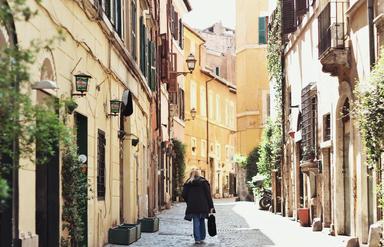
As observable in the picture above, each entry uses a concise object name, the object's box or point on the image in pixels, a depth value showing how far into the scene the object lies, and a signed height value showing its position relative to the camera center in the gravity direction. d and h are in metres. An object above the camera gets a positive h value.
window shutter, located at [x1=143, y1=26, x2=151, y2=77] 23.63 +3.83
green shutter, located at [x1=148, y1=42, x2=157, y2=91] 25.77 +3.88
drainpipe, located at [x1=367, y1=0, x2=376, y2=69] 13.20 +2.43
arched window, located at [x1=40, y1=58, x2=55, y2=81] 9.48 +1.38
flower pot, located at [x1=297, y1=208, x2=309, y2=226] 20.48 -0.89
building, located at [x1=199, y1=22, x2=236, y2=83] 64.72 +11.06
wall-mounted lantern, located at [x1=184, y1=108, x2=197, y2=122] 46.50 +4.13
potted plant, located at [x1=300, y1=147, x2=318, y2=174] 19.44 +0.51
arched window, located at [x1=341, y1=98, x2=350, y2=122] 16.33 +1.50
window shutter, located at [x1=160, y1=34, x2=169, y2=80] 31.62 +4.99
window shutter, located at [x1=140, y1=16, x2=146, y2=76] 22.69 +3.96
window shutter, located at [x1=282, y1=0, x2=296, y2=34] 23.08 +4.84
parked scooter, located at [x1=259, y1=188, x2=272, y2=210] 31.39 -0.66
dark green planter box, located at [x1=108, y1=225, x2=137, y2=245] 14.64 -0.95
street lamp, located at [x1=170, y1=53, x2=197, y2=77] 31.98 +4.88
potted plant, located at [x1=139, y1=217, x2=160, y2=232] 18.48 -0.93
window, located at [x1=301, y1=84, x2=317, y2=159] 19.81 +1.52
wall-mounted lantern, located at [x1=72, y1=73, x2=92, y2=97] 11.05 +1.41
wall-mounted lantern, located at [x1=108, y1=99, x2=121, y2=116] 14.98 +1.49
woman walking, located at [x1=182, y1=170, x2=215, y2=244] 15.61 -0.39
